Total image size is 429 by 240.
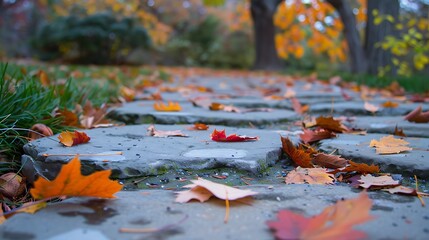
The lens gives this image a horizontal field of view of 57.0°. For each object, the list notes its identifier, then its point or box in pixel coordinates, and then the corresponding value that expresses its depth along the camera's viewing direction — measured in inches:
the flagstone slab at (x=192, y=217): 29.1
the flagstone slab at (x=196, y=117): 76.9
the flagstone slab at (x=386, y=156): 45.6
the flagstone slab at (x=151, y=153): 43.7
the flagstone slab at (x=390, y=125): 67.8
